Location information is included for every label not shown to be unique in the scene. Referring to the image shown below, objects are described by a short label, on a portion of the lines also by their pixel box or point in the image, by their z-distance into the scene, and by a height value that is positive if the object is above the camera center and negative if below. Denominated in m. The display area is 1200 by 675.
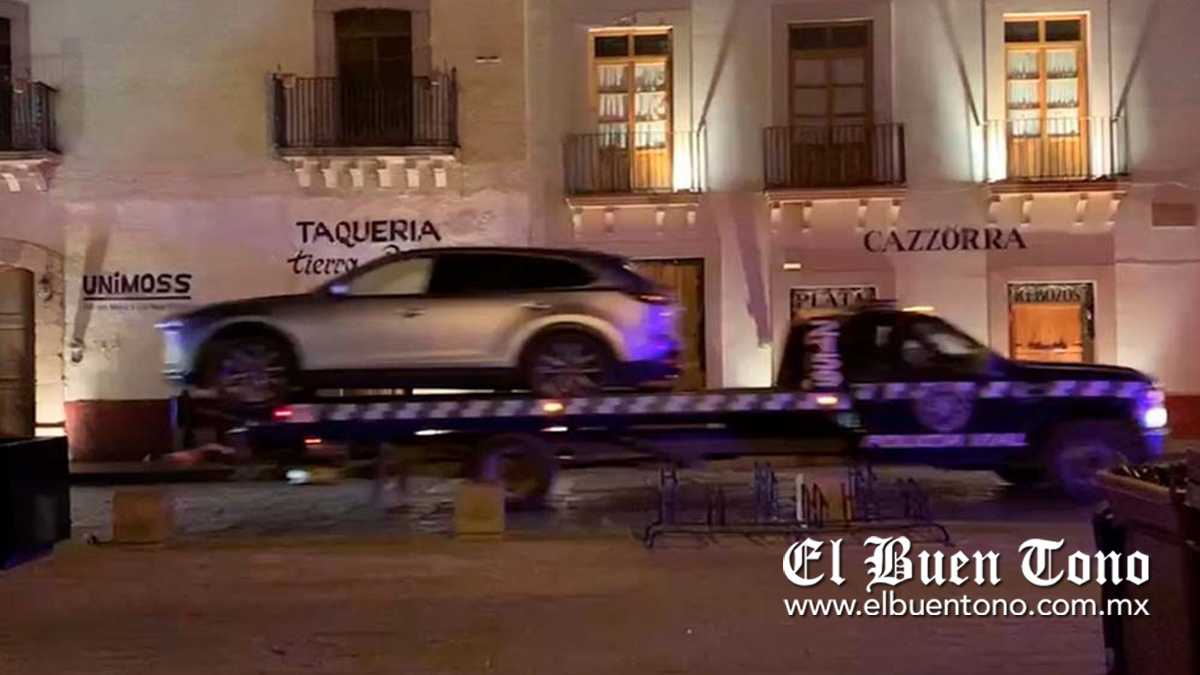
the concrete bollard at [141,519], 14.10 -1.81
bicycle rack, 13.78 -1.95
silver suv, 14.81 -0.15
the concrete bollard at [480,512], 14.09 -1.81
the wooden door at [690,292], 24.11 +0.34
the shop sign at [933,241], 23.91 +1.07
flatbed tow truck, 15.33 -1.07
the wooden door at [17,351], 24.62 -0.40
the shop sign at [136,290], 24.31 +0.55
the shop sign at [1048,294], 23.91 +0.20
